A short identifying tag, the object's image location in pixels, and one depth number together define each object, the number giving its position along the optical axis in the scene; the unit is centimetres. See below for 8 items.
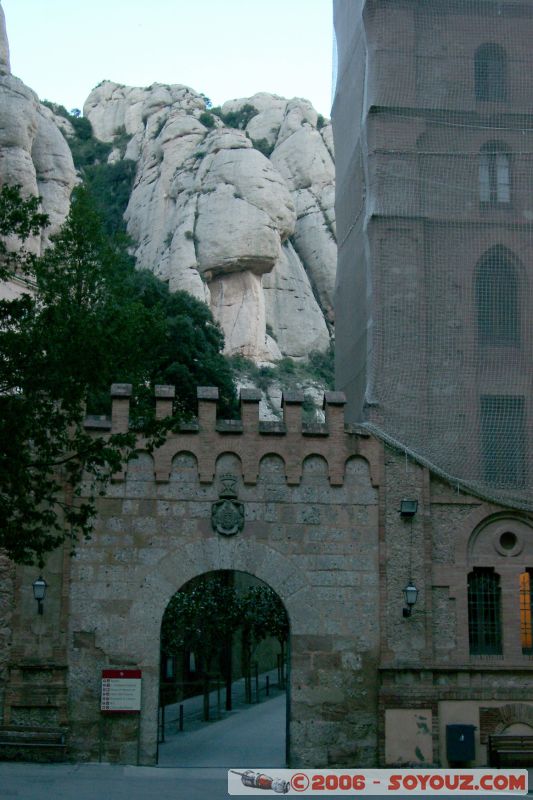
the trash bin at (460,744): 1800
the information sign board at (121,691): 1788
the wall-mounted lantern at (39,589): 1788
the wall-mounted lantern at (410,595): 1845
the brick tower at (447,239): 2039
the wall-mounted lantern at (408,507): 1894
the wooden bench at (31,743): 1728
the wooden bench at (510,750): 1797
